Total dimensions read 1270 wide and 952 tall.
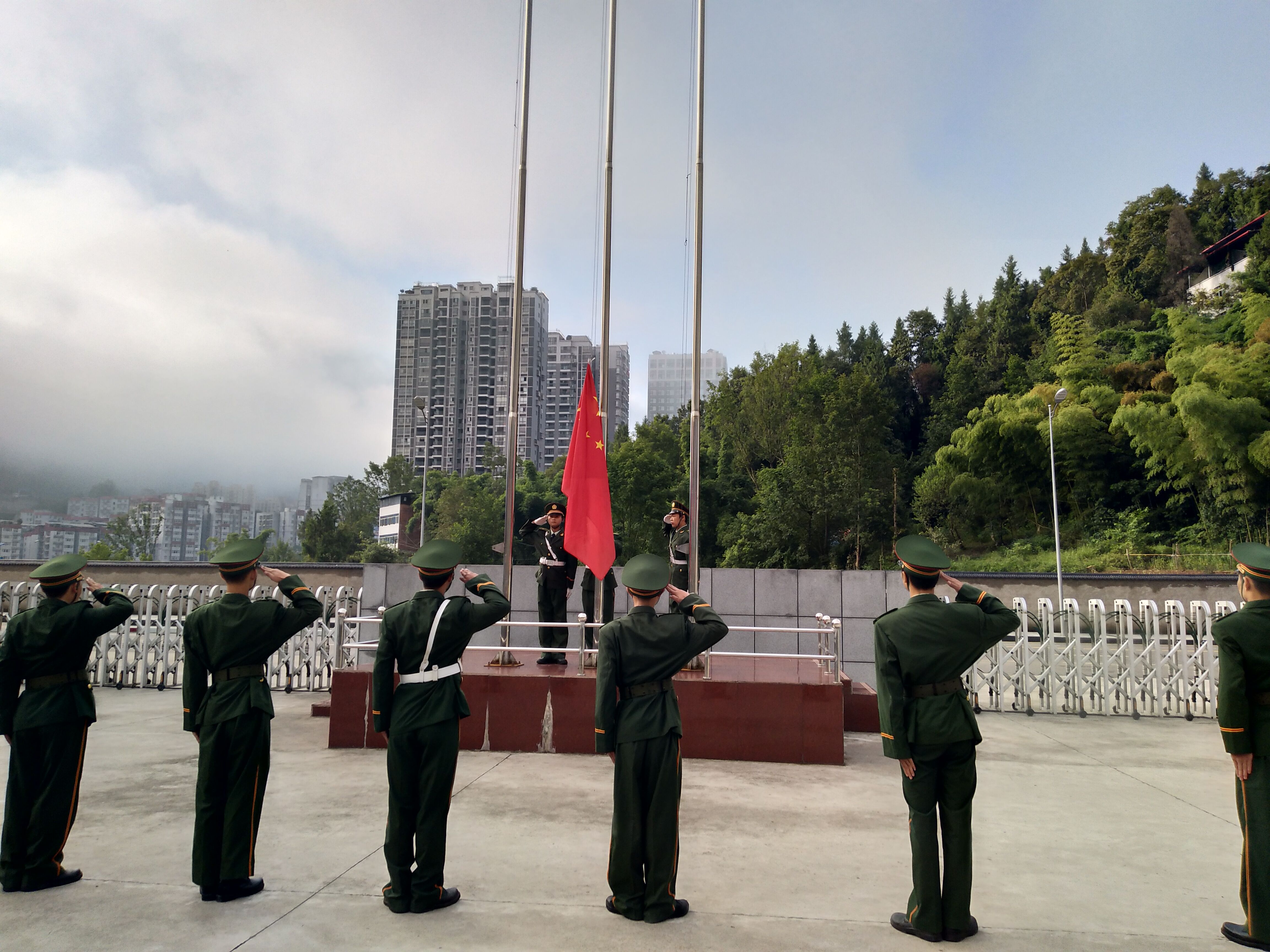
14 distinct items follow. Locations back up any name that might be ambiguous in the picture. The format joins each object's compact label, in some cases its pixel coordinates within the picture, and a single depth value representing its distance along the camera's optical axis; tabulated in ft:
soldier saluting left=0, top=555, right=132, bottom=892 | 12.57
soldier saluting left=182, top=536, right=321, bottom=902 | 12.28
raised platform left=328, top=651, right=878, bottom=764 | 22.80
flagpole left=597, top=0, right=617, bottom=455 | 27.27
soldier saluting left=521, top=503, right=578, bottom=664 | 27.09
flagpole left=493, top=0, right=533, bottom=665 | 25.30
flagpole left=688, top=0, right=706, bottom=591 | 24.89
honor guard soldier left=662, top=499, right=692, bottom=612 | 26.94
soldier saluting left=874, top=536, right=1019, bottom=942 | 11.30
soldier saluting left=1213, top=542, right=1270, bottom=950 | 11.12
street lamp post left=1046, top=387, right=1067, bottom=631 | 58.73
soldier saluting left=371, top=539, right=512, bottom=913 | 12.11
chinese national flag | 24.13
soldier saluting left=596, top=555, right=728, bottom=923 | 11.91
